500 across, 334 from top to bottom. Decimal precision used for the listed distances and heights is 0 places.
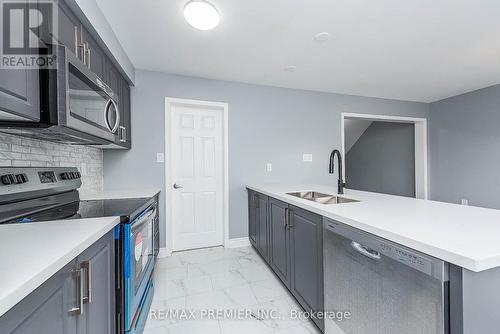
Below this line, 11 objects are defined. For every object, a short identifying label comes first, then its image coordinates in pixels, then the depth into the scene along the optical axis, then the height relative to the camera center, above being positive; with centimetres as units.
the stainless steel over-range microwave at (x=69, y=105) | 97 +33
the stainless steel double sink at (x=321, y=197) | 193 -29
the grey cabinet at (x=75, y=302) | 56 -43
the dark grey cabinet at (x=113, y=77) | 197 +89
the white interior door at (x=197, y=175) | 296 -9
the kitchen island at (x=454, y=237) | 71 -27
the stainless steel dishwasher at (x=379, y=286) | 79 -53
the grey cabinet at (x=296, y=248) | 145 -66
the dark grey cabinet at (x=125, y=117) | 233 +60
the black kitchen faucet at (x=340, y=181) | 195 -12
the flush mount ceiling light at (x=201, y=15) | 159 +117
